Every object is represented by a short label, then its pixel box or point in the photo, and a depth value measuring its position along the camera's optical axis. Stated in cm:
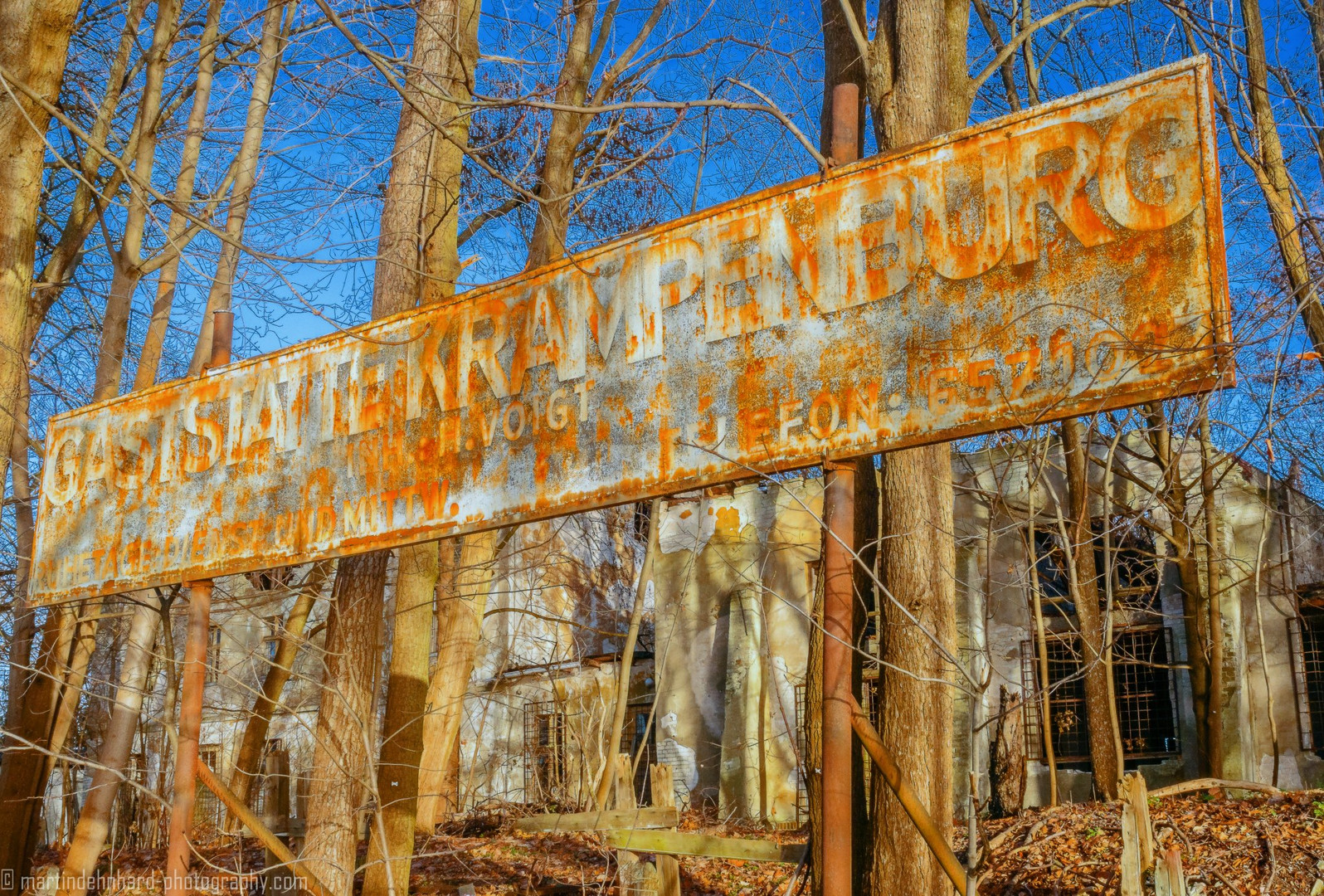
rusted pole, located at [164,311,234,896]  411
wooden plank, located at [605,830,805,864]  612
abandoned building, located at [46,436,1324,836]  1450
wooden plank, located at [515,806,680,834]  713
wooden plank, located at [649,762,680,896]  722
